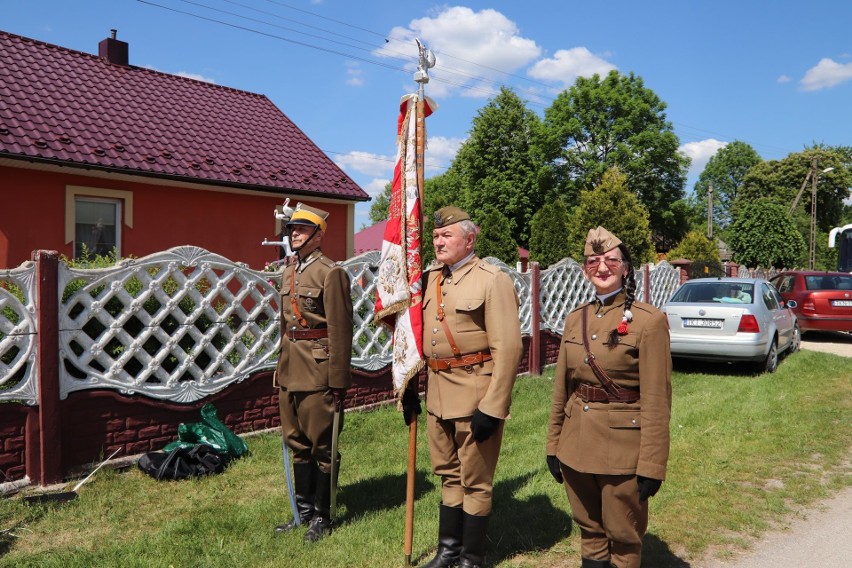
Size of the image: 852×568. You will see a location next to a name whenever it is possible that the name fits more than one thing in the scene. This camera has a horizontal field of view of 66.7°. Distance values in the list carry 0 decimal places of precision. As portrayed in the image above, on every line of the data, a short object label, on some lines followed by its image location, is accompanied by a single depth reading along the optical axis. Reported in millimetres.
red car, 13883
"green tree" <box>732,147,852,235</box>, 52125
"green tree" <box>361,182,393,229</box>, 76500
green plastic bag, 5348
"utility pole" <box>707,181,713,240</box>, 41912
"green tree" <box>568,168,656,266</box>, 19578
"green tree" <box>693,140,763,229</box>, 67750
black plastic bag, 4922
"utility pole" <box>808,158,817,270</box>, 37644
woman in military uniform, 2674
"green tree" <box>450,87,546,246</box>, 39156
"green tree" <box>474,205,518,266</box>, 28297
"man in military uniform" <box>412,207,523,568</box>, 3273
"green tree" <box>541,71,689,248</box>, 37969
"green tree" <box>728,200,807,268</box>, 26734
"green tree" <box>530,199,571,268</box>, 27078
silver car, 9273
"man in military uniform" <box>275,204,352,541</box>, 3984
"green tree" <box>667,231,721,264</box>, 25859
